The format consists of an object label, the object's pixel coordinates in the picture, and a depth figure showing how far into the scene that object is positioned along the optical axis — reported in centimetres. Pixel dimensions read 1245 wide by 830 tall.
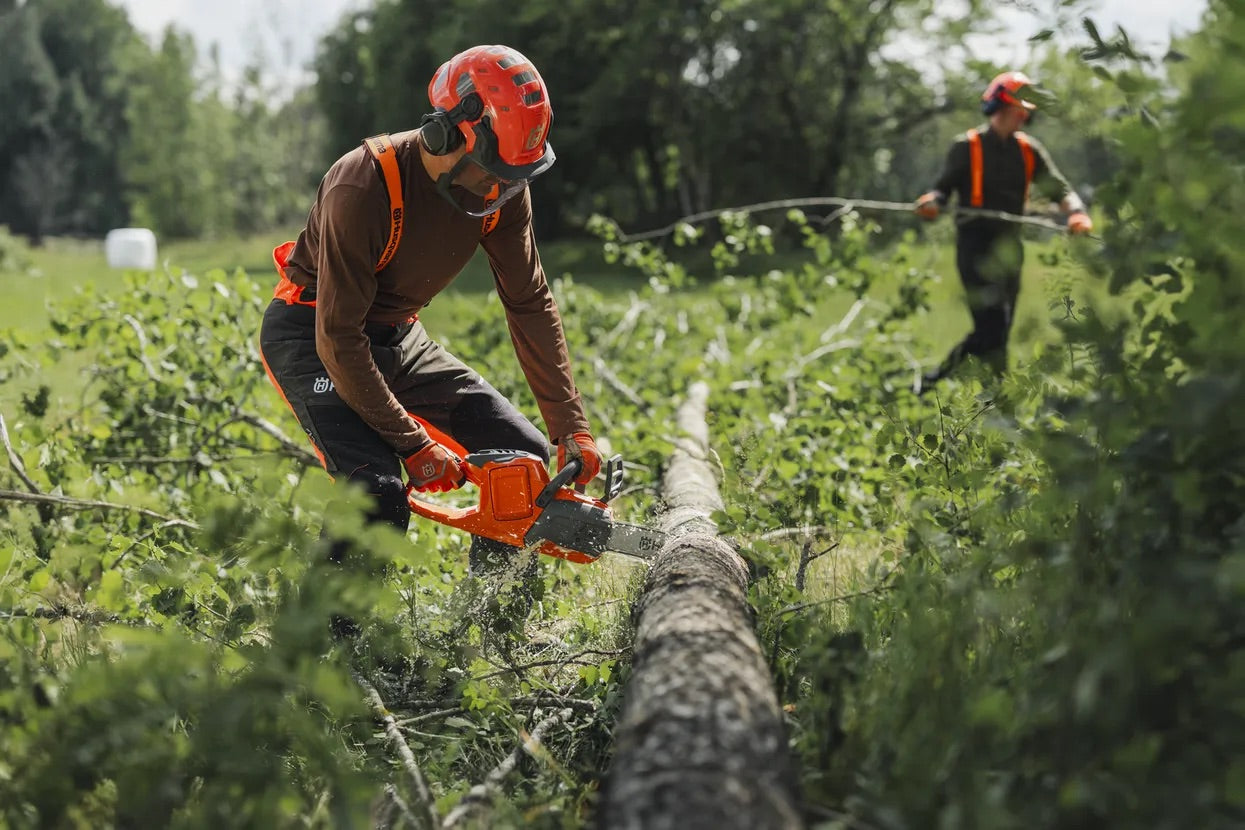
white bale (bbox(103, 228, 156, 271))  2472
